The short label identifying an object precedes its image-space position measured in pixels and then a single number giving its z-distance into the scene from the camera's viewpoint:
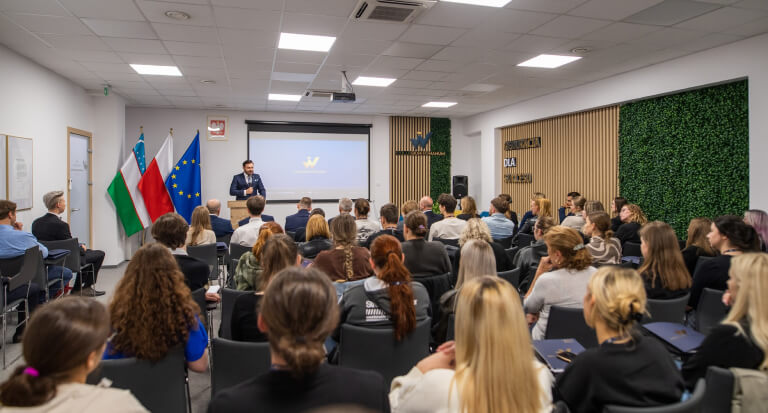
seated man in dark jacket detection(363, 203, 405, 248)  5.11
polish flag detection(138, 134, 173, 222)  9.41
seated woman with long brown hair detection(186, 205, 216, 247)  5.26
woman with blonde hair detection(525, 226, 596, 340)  2.91
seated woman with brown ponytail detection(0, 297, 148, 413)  1.16
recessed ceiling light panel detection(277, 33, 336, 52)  5.45
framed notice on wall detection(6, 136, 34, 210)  5.66
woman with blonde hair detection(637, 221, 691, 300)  3.17
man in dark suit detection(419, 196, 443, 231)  6.90
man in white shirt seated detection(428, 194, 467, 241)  5.40
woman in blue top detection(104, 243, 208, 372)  1.98
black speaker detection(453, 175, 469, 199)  12.19
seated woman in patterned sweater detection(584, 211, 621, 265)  4.14
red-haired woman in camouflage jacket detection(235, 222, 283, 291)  3.25
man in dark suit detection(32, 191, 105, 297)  5.52
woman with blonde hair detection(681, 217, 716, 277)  4.10
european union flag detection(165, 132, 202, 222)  10.33
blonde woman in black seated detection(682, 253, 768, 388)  1.86
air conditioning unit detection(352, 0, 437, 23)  4.34
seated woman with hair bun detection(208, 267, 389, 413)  1.19
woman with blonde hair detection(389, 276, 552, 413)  1.39
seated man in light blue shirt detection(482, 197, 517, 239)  6.00
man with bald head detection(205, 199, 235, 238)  6.31
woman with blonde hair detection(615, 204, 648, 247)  5.69
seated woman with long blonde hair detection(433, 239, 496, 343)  3.12
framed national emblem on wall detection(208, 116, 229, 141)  10.95
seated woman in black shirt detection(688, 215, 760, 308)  3.32
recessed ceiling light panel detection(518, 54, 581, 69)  6.44
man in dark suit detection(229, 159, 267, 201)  9.59
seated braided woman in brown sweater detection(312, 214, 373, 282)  3.46
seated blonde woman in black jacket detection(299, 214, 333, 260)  4.43
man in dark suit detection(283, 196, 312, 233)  6.27
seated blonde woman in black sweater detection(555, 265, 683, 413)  1.58
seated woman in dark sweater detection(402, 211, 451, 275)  3.81
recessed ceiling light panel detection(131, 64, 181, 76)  6.90
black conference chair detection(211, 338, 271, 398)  2.21
